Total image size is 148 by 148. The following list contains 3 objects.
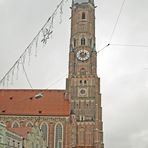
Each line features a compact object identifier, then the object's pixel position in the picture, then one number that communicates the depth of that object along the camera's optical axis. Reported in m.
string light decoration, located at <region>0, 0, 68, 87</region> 13.15
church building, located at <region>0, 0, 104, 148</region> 65.31
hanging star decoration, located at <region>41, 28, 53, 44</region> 13.16
